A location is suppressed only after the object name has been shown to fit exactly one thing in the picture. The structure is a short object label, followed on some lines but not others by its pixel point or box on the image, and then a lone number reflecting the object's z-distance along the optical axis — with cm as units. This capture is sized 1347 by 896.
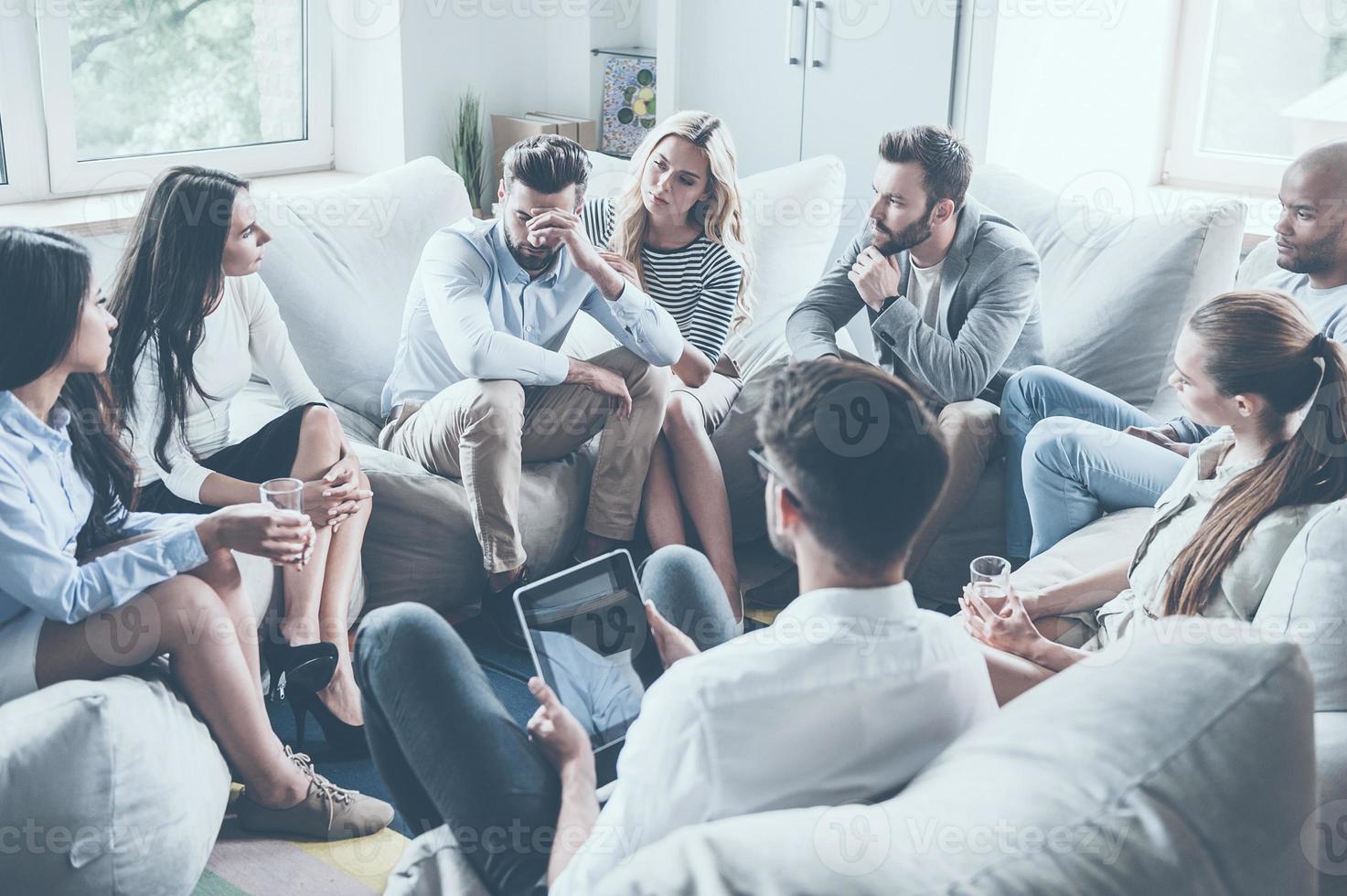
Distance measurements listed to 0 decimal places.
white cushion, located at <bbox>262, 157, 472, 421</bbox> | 278
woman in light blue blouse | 164
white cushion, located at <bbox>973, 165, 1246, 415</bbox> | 276
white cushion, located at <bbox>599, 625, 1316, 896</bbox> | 83
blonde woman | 279
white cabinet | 371
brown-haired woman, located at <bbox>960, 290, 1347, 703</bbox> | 157
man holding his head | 244
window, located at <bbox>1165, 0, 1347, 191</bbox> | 359
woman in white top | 214
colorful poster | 434
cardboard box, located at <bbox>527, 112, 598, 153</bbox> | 423
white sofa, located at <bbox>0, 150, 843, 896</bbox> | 157
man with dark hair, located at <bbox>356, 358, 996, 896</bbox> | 106
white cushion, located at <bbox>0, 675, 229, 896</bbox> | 154
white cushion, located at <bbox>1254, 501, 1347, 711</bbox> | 138
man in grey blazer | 260
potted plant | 419
